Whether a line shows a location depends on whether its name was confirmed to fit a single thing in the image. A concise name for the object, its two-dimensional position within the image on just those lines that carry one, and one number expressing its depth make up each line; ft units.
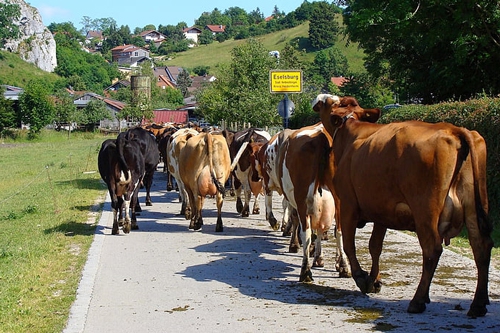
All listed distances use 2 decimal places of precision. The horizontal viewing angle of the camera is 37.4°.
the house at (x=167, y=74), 620.28
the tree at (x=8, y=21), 540.93
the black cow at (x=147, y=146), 50.54
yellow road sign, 83.61
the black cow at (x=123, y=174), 48.41
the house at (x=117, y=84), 563.28
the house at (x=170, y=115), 336.49
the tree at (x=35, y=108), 283.38
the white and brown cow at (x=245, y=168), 55.01
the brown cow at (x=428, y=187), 23.86
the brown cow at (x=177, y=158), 55.21
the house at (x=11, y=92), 329.01
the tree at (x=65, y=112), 306.39
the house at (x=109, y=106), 337.35
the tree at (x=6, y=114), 275.59
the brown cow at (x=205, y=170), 48.70
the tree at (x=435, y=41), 75.05
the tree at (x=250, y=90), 117.70
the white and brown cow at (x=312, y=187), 32.37
